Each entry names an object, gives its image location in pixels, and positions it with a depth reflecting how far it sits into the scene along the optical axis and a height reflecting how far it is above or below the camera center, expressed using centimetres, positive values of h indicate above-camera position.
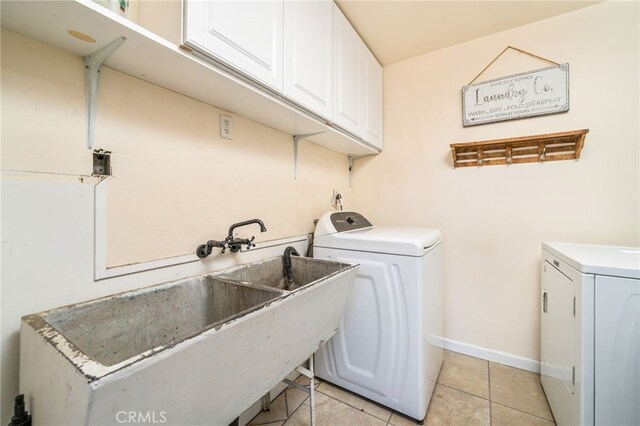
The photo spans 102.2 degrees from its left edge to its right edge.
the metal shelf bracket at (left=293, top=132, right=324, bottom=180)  188 +44
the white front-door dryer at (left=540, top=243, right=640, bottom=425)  102 -54
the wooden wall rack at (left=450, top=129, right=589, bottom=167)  176 +47
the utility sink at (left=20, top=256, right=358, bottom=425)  52 -38
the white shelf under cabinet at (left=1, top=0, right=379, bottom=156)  71 +55
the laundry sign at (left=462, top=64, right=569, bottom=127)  181 +86
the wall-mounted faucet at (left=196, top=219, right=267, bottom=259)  124 -16
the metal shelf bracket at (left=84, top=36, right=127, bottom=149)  91 +44
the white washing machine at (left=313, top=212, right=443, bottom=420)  147 -65
